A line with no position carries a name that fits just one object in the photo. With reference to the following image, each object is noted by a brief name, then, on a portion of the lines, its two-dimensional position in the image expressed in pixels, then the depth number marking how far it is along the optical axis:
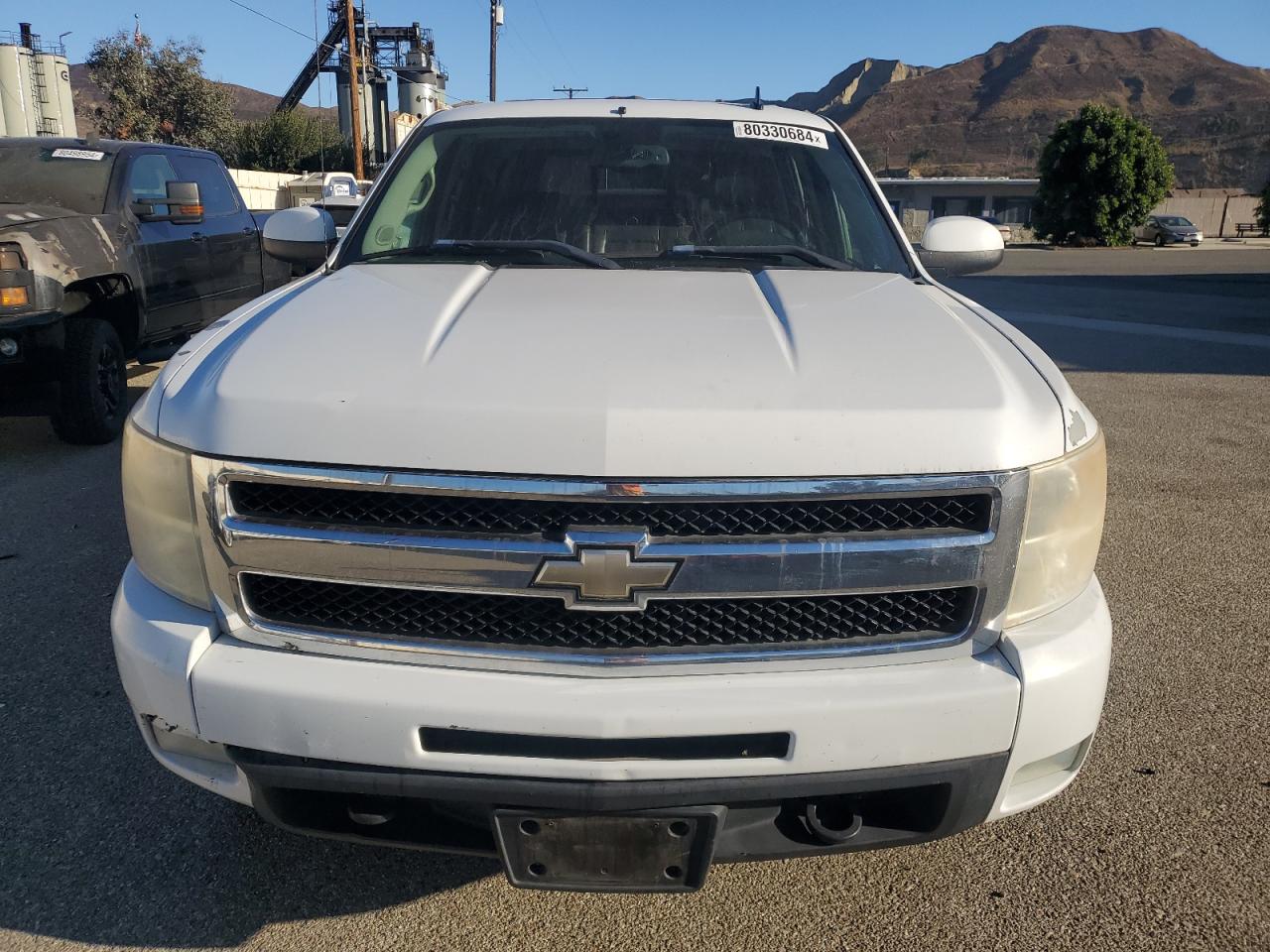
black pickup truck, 5.52
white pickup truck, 1.74
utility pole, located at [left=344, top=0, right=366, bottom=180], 30.89
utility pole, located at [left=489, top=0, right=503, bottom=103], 38.25
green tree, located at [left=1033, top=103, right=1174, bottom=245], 37.66
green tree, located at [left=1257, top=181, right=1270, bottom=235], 36.59
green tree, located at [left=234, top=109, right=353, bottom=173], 48.44
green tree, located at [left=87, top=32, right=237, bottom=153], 46.06
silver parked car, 39.28
